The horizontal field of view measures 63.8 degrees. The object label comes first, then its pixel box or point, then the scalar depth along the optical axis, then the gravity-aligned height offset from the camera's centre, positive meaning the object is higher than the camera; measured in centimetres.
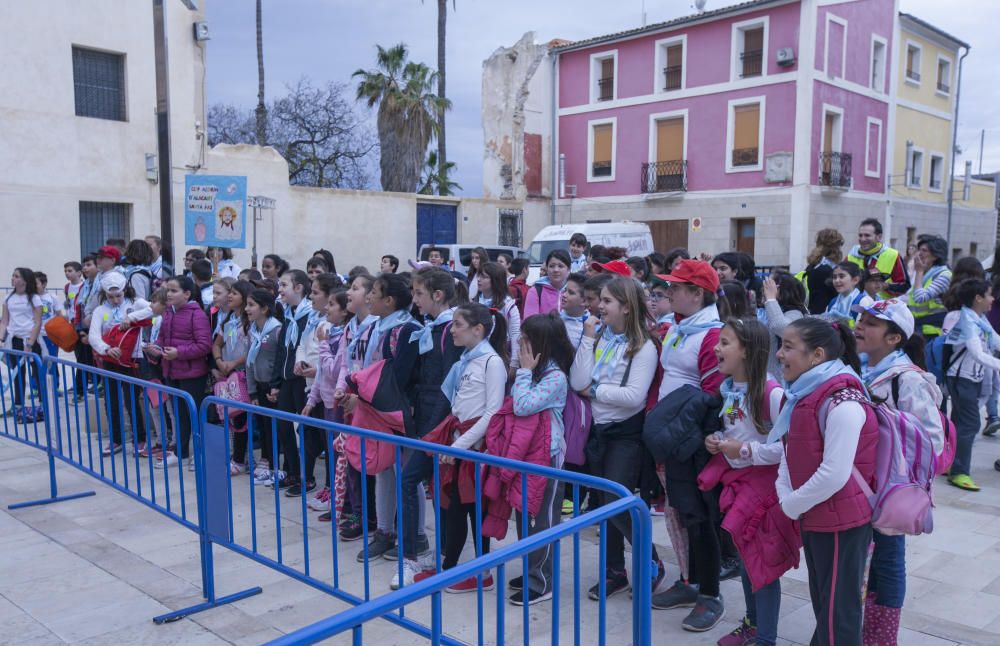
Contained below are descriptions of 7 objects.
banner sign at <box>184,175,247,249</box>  980 +33
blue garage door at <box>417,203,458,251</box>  2550 +51
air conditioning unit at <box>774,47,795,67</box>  2420 +560
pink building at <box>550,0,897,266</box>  2462 +394
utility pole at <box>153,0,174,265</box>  909 +129
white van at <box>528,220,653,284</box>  1959 +9
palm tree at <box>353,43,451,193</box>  2945 +463
